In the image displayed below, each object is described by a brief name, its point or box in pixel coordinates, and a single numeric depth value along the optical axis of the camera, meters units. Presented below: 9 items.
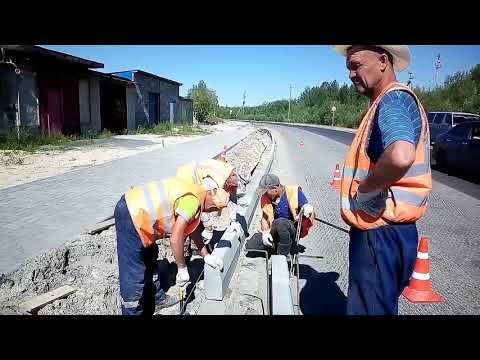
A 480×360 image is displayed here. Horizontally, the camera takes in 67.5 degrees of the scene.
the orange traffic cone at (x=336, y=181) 8.96
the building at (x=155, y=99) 26.52
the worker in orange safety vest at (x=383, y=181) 1.59
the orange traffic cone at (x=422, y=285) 3.40
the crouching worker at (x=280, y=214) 3.95
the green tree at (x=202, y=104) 45.03
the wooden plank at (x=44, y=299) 3.08
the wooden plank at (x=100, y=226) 4.99
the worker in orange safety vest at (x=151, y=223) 2.79
